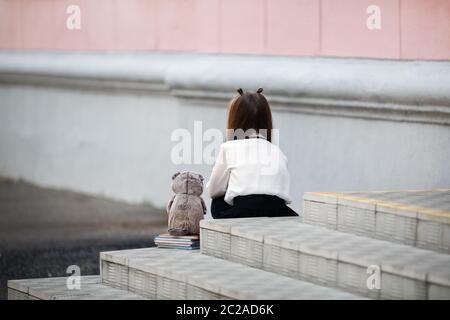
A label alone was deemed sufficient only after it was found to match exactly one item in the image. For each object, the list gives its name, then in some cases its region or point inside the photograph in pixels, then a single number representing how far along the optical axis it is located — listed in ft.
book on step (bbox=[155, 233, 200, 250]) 38.21
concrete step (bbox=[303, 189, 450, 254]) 32.30
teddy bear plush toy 39.28
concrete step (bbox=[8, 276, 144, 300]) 34.74
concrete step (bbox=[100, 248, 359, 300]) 30.78
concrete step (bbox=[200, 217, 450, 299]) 29.12
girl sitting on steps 39.36
